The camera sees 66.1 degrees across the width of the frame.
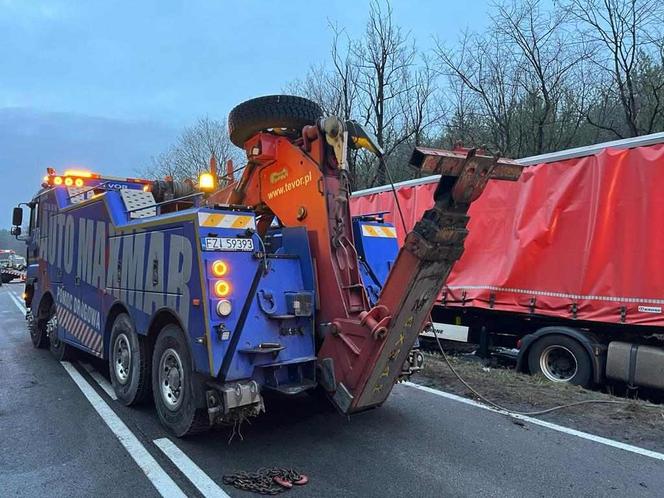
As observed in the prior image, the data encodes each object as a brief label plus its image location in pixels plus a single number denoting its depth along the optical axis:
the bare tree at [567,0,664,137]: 14.76
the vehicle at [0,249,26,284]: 37.75
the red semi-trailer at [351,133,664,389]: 6.09
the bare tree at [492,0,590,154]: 17.27
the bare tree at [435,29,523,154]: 18.22
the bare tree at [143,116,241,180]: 33.41
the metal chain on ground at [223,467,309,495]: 3.60
